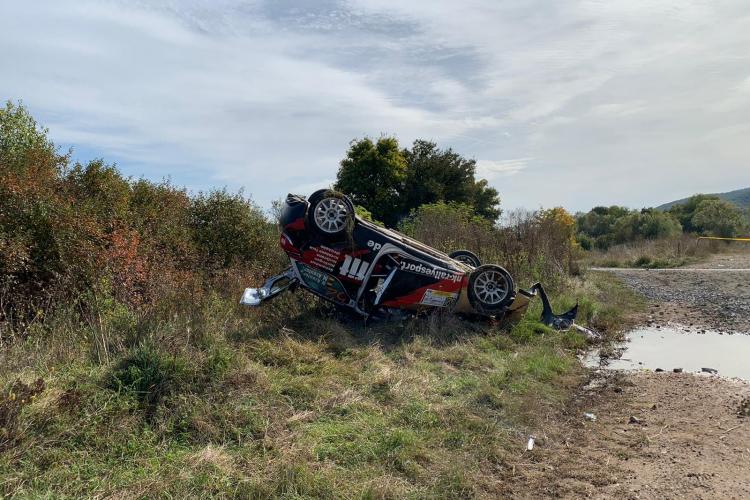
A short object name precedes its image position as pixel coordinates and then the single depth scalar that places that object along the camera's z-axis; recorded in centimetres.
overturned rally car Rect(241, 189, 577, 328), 815
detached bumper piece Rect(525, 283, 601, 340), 968
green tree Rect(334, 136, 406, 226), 3000
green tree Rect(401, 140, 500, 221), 3108
